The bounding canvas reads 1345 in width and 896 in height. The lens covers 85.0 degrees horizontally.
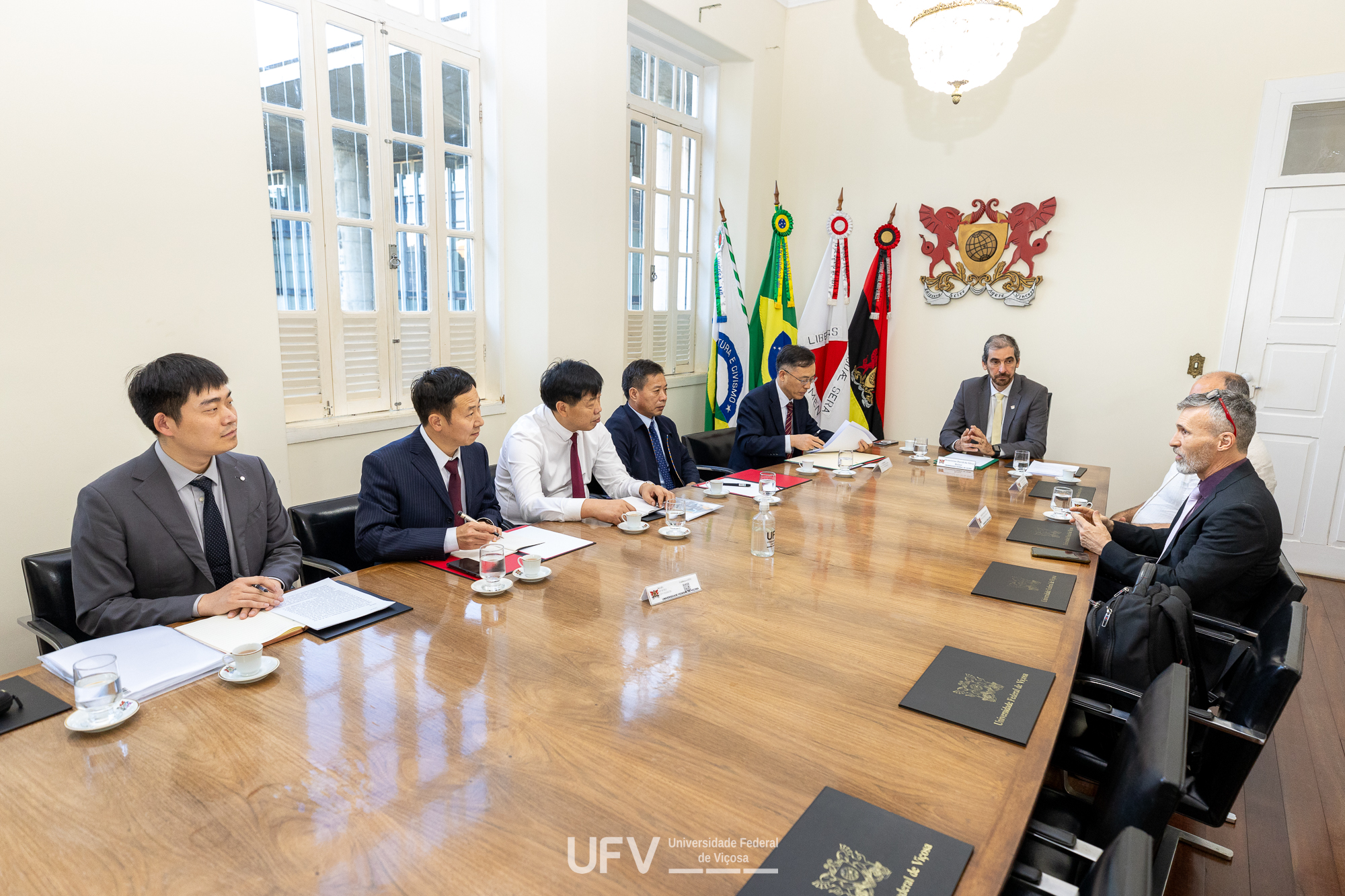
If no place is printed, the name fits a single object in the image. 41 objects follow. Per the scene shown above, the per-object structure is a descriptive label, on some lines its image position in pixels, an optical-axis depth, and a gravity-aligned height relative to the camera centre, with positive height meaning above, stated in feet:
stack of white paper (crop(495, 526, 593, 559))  7.23 -2.33
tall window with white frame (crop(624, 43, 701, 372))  17.08 +2.56
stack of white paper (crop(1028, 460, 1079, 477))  11.80 -2.32
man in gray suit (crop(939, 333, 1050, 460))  13.52 -1.65
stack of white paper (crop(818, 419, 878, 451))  13.73 -2.17
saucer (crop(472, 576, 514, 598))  6.11 -2.29
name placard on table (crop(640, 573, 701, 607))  6.05 -2.29
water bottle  7.35 -2.16
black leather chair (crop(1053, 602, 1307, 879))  4.98 -2.71
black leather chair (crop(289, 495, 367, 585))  7.87 -2.46
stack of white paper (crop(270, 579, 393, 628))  5.54 -2.33
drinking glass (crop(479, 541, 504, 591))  6.14 -2.14
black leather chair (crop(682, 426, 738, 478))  13.57 -2.42
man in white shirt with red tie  8.50 -1.86
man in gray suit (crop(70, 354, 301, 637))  5.69 -1.85
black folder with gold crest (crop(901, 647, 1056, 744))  4.37 -2.32
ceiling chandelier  9.40 +3.77
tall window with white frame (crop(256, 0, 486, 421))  10.84 +1.65
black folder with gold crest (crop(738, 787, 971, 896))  3.11 -2.34
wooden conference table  3.22 -2.36
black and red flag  18.04 -0.46
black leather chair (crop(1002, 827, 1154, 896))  2.64 -1.97
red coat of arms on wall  16.46 +1.72
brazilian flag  18.72 +0.16
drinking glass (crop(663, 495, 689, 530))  7.89 -2.11
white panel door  14.02 -0.52
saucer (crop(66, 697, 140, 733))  4.02 -2.30
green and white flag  18.43 -0.52
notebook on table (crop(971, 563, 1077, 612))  6.38 -2.34
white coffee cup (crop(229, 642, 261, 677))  4.61 -2.22
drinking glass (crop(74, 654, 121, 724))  4.08 -2.13
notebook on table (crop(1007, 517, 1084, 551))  8.06 -2.35
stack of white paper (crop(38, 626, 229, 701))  4.52 -2.32
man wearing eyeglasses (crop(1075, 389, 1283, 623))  6.73 -1.83
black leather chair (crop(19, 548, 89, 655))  6.11 -2.43
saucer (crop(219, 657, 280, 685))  4.59 -2.31
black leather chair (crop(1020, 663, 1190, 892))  3.34 -2.28
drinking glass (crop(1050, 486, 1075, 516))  9.07 -2.13
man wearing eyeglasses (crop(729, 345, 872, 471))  13.00 -1.82
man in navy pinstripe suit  7.00 -1.78
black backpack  5.69 -2.39
